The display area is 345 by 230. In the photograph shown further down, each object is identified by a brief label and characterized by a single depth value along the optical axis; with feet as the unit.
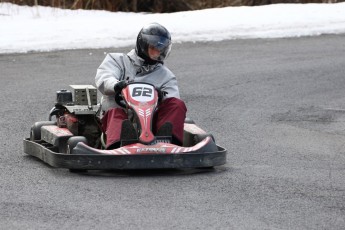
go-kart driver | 59.57
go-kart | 56.24
